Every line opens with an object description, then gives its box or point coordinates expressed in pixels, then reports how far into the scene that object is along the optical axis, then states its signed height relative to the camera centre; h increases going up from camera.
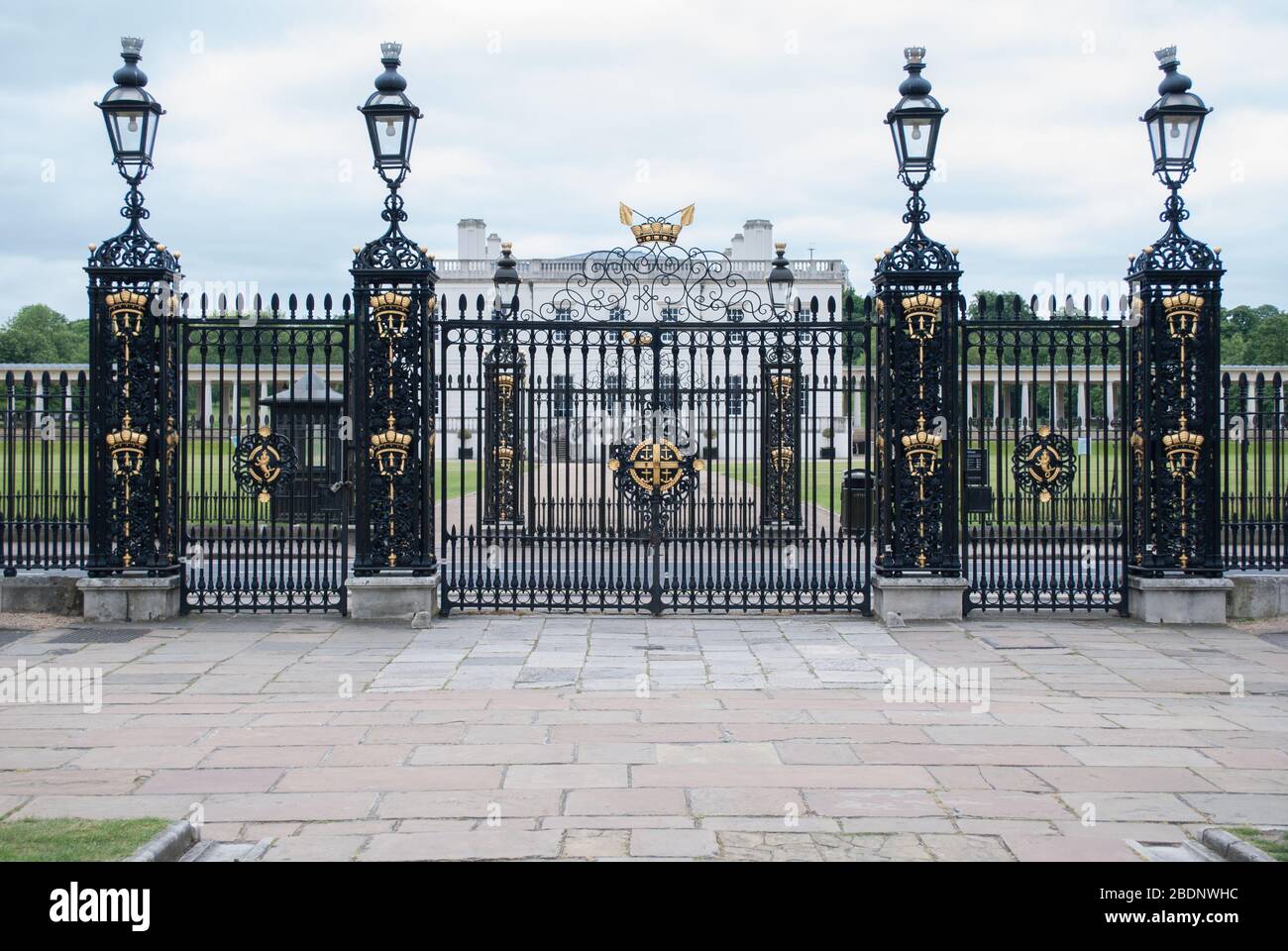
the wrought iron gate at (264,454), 11.21 +0.16
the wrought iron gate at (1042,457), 11.15 +0.10
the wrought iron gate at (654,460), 11.42 +0.09
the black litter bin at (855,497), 14.52 -0.43
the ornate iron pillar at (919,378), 11.21 +0.84
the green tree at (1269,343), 53.96 +5.74
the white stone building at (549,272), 33.28 +6.49
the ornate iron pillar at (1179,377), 11.12 +0.83
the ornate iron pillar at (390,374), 11.19 +0.90
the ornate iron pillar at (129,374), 11.05 +0.90
